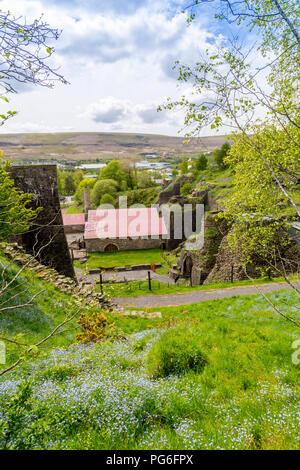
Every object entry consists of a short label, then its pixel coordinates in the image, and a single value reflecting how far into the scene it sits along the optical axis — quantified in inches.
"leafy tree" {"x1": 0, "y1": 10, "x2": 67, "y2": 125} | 98.6
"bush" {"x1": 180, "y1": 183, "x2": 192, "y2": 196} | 1850.4
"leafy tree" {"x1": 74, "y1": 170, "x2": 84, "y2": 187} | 3499.0
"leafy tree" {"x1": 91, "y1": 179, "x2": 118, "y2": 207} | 2188.7
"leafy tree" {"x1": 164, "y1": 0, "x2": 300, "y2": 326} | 149.3
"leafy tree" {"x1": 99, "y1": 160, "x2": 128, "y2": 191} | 2468.0
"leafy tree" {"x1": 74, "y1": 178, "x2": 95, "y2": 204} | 2726.4
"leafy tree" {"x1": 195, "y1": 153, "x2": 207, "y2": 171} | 2196.5
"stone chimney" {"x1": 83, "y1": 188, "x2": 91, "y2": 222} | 1904.5
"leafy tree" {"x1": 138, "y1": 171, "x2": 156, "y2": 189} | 2467.5
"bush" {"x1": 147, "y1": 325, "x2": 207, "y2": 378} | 184.4
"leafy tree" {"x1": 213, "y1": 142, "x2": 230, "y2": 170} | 1908.2
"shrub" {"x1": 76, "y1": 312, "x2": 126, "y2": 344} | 256.8
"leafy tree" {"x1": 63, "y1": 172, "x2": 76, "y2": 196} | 3484.3
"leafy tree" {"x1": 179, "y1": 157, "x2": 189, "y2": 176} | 2635.3
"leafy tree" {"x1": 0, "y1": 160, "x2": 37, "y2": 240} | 336.8
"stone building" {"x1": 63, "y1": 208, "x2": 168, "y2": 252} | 1278.3
